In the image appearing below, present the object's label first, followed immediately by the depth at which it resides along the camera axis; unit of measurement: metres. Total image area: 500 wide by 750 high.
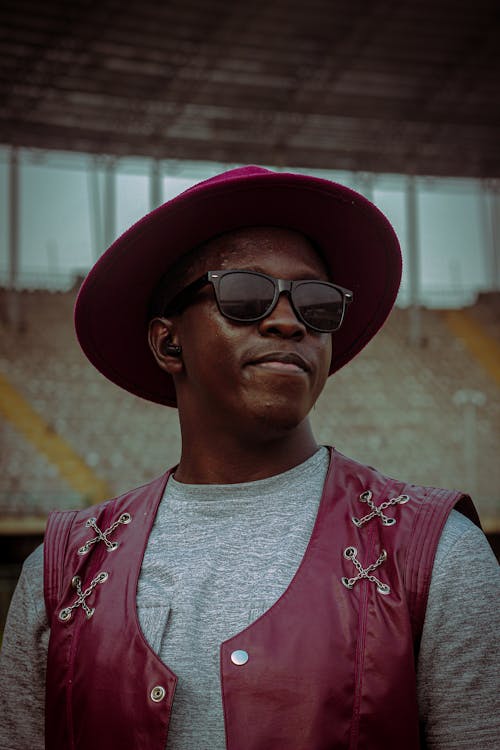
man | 1.40
